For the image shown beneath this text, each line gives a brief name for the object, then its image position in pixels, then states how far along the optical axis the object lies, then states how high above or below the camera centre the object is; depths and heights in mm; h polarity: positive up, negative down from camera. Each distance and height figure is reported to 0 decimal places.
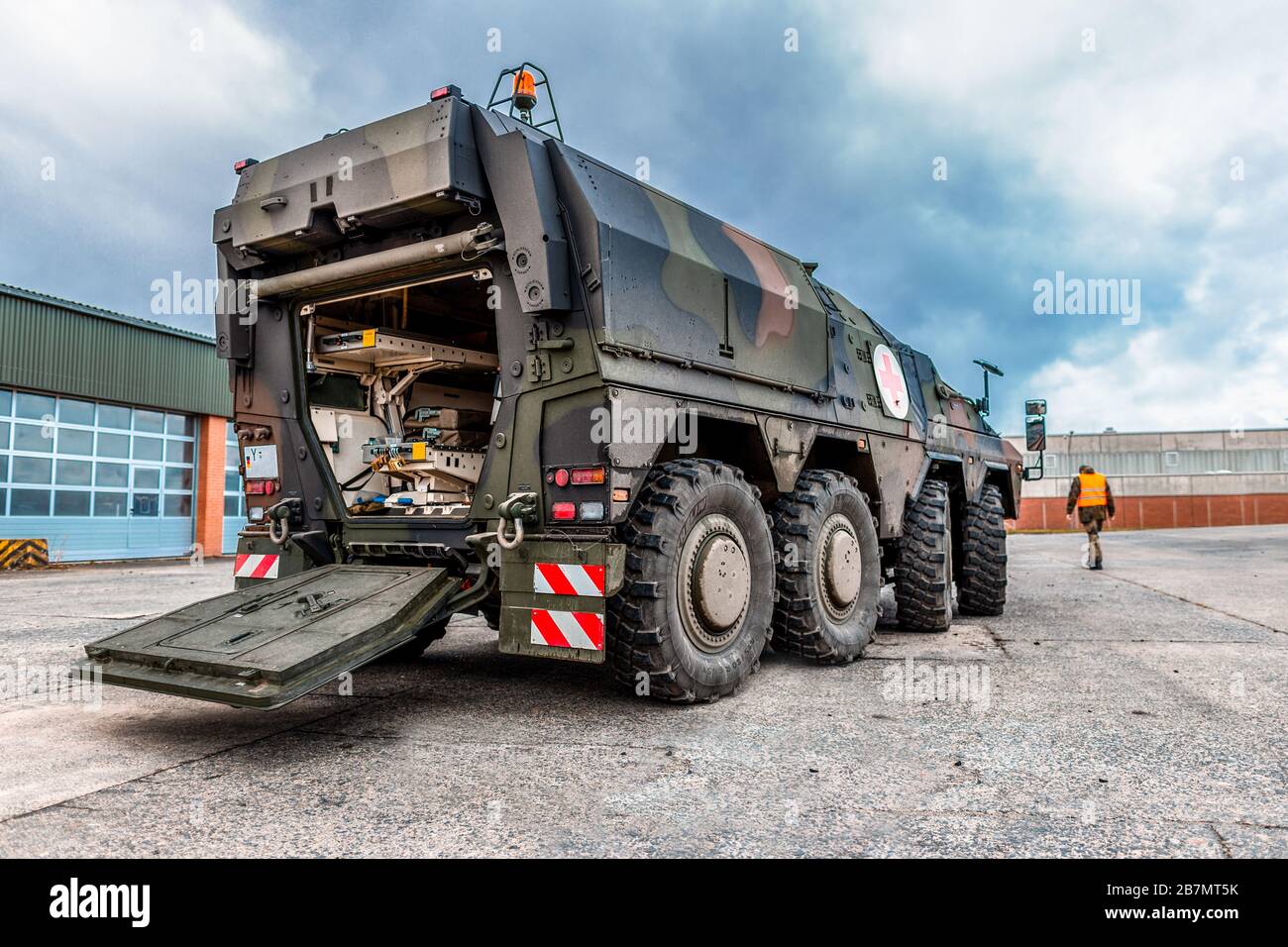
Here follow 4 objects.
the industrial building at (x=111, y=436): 17531 +1376
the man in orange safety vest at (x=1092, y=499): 14898 +80
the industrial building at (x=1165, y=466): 48406 +2331
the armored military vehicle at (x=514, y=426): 4414 +463
